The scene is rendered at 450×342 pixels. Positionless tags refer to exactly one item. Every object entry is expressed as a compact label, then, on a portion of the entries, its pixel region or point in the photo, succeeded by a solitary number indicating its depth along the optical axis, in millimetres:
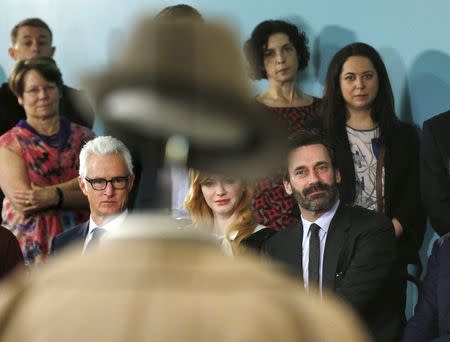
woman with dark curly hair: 6577
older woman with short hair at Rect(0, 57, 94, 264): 7012
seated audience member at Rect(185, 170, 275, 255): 5919
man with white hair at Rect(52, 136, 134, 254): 5487
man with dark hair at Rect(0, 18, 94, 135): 7465
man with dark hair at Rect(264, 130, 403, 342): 5748
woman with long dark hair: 6599
